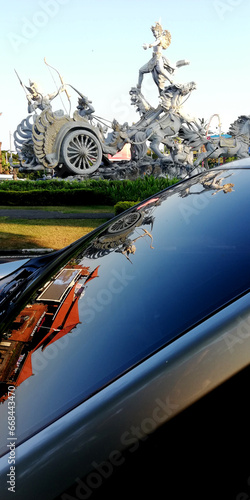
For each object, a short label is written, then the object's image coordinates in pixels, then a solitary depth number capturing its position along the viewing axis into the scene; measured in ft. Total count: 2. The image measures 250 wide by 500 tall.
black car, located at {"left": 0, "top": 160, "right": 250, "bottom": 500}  3.27
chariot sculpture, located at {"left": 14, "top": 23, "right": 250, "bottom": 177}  83.46
